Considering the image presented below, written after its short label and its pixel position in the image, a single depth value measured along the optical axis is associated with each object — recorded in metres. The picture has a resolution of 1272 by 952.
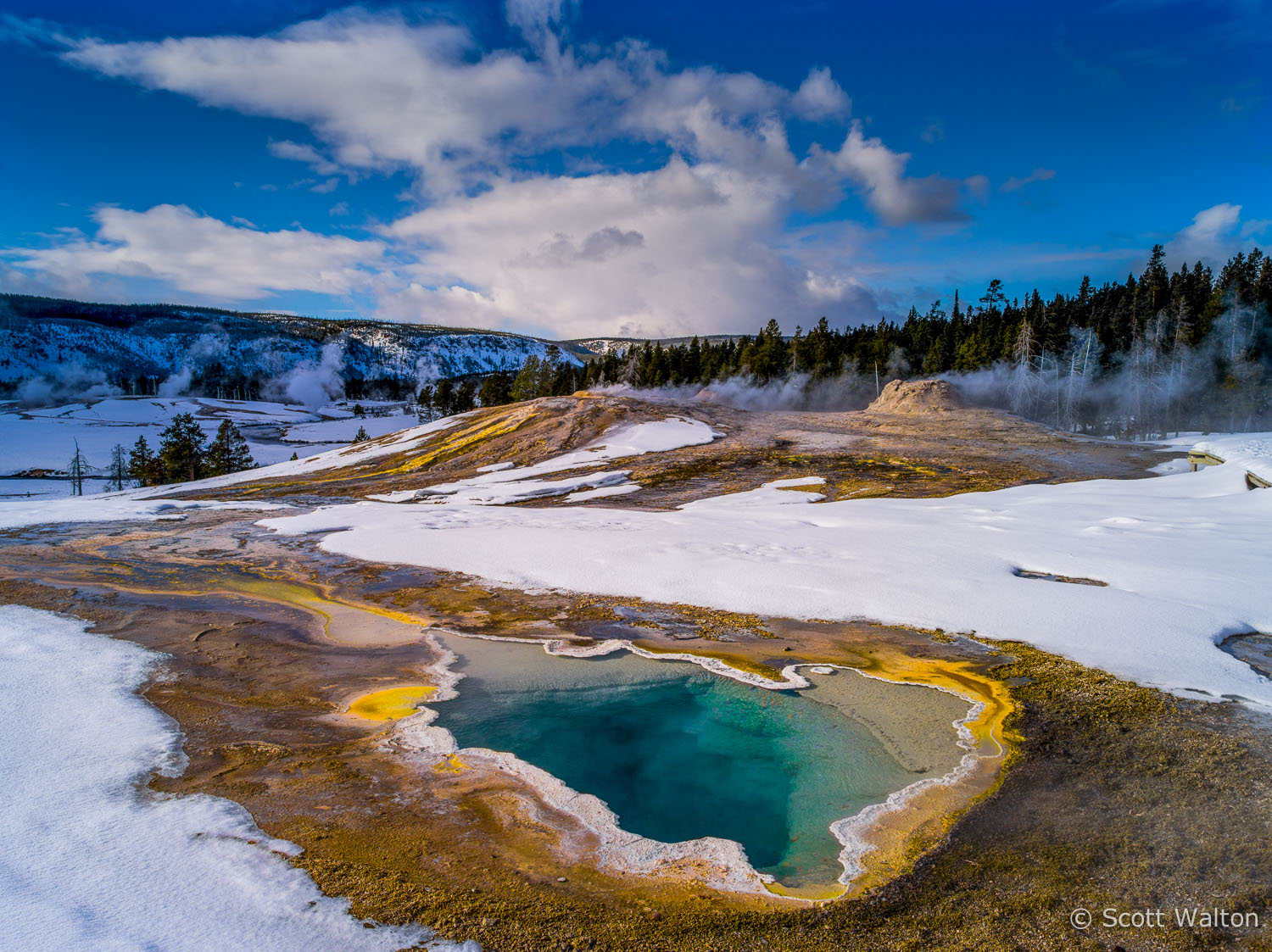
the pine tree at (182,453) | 49.69
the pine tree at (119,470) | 66.66
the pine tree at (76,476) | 64.50
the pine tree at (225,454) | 52.08
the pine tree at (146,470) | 53.00
